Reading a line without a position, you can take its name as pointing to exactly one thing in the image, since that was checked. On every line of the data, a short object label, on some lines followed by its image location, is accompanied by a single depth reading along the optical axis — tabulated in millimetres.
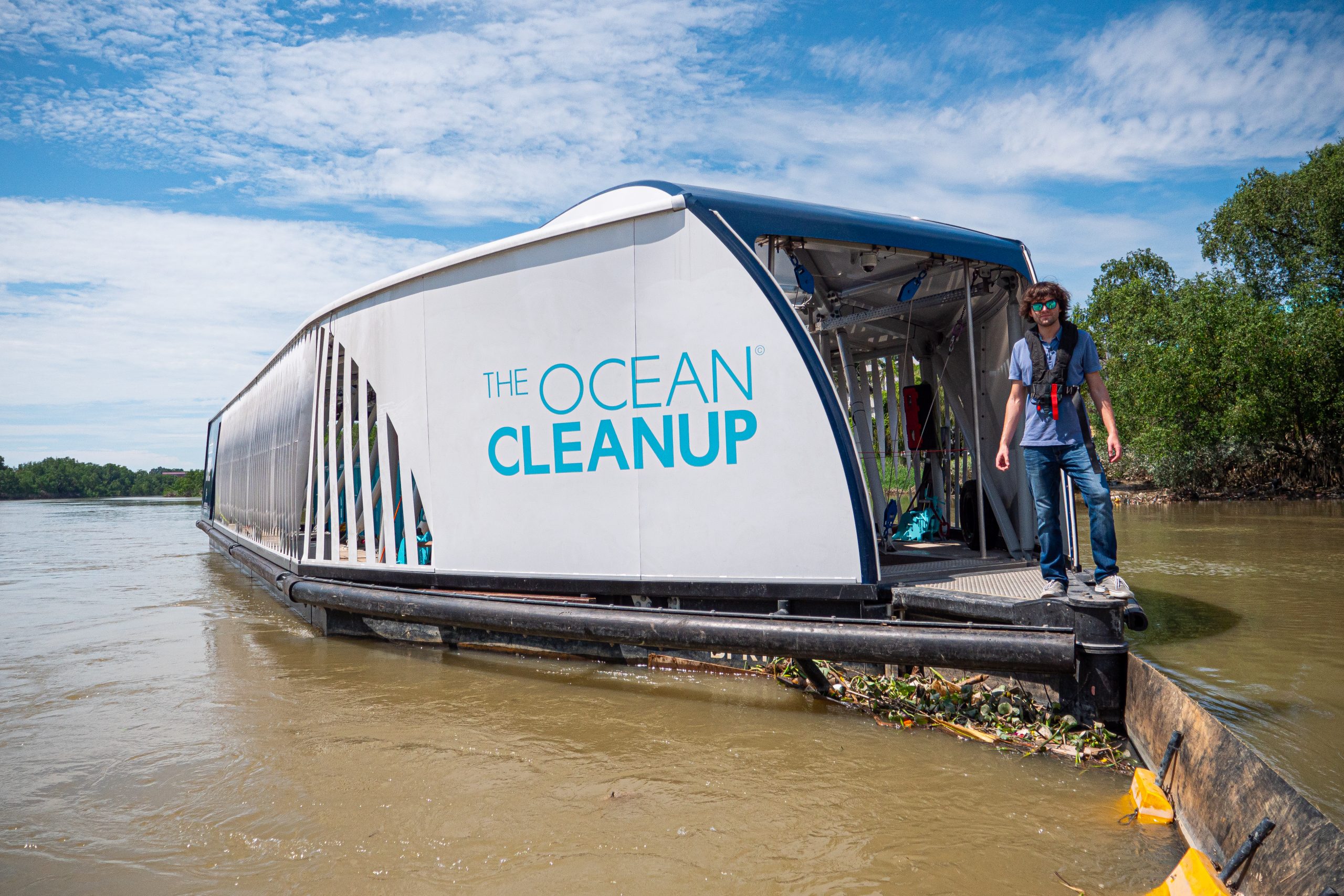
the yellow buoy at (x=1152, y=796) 2994
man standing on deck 4145
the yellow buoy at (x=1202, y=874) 2262
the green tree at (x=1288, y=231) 29688
